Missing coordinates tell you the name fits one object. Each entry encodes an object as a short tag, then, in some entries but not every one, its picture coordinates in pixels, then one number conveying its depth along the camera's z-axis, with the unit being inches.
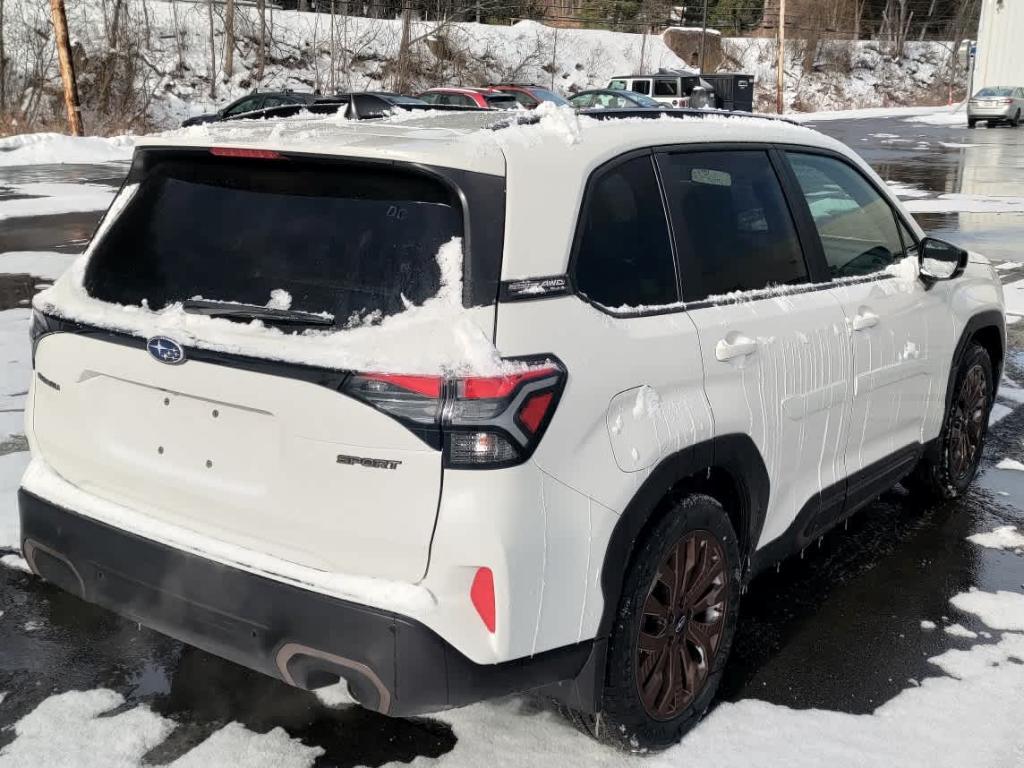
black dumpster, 1636.3
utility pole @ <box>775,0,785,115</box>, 1980.8
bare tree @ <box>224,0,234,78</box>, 1595.7
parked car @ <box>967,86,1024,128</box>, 1599.4
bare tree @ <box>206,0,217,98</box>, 1558.3
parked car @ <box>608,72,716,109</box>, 1454.2
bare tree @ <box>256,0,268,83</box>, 1640.0
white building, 2155.5
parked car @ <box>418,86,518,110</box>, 856.9
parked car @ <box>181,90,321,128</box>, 897.0
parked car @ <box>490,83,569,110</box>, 963.0
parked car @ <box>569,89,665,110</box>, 1117.1
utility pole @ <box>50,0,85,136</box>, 934.4
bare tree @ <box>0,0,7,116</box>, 1278.1
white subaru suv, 94.3
